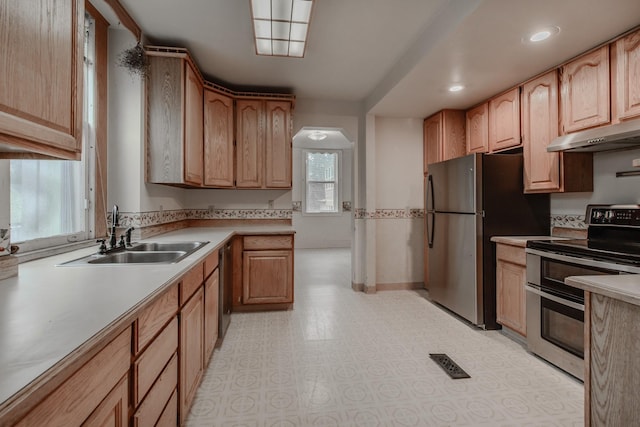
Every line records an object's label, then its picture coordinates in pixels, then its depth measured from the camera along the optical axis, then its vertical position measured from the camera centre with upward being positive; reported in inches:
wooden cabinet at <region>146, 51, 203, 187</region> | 102.0 +32.3
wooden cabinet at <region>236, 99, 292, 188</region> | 139.5 +32.0
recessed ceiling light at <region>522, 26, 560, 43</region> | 79.1 +47.2
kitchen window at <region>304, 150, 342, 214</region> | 304.5 +31.7
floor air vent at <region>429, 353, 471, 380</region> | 80.7 -42.9
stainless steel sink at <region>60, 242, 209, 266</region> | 64.7 -9.8
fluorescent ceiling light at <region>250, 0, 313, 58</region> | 80.5 +55.2
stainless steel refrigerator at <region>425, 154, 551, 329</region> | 111.7 -1.8
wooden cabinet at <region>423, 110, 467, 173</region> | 145.8 +37.2
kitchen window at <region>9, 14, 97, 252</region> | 63.9 +4.9
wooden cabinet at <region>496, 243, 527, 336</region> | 99.2 -25.5
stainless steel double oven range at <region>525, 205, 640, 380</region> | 75.7 -15.9
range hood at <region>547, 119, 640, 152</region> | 74.0 +19.1
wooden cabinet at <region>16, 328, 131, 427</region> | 23.1 -15.9
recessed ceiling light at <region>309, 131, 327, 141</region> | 249.8 +64.2
